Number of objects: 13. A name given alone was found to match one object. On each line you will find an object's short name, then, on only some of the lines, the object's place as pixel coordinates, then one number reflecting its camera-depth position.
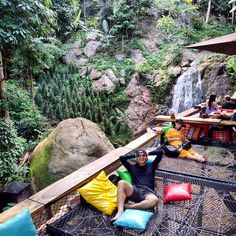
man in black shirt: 3.00
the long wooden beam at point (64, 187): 2.62
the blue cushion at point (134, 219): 2.59
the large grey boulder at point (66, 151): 5.64
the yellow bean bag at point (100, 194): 2.98
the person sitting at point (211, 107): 6.35
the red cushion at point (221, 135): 5.28
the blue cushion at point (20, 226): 2.18
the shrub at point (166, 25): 16.47
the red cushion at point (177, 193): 3.10
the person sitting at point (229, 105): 6.83
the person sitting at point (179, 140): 4.32
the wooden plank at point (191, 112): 6.39
